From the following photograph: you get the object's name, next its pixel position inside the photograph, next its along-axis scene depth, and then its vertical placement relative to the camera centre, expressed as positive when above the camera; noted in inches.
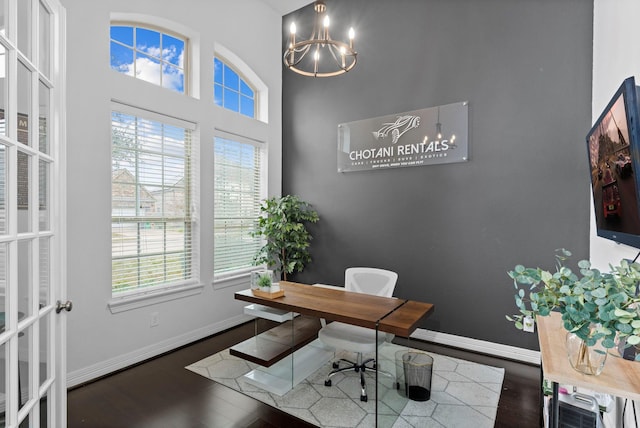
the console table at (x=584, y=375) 41.2 -21.3
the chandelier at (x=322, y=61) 166.6 +77.2
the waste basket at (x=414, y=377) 96.0 -47.7
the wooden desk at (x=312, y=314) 86.5 -27.2
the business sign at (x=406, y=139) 132.7 +31.6
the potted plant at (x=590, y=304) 35.2 -10.5
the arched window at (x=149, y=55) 120.5 +60.3
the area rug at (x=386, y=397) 87.5 -54.2
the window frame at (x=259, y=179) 149.5 +15.6
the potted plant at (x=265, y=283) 104.7 -22.3
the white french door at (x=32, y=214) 48.8 -0.5
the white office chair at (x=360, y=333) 95.5 -36.7
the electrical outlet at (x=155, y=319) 124.3 -40.4
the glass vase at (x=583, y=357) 43.7 -19.3
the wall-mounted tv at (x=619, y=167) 47.0 +7.7
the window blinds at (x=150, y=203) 116.9 +3.2
